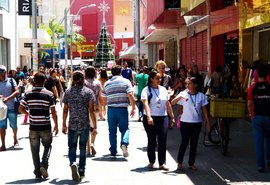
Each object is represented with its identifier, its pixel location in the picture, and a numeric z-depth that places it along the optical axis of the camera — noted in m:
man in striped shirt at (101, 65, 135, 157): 10.82
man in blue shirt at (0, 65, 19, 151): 11.99
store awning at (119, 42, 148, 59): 58.54
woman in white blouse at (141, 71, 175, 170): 9.59
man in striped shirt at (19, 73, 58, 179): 8.85
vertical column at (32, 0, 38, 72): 23.44
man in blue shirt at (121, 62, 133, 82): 26.23
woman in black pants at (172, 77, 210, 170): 9.44
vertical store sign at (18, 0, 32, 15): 29.23
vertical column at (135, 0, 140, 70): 30.84
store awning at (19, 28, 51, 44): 40.83
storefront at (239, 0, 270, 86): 17.91
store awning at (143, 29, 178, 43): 35.03
